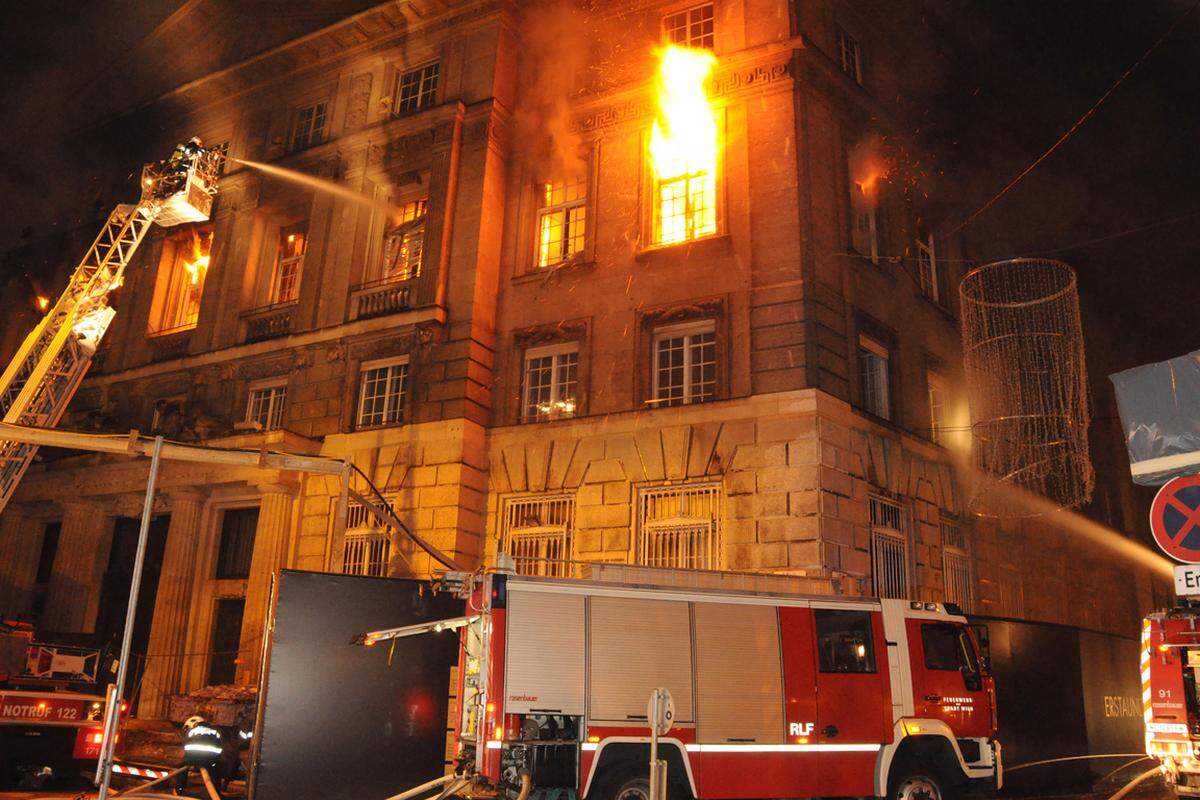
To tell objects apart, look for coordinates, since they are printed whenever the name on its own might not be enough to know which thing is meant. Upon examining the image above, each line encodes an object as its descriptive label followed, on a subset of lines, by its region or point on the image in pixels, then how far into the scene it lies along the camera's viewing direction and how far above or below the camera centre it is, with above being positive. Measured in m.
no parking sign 8.02 +1.40
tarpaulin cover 8.85 +2.50
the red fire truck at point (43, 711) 13.53 -0.90
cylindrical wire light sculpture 19.81 +6.55
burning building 18.69 +7.25
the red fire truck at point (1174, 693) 11.66 -0.11
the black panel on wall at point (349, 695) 12.17 -0.48
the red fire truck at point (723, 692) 10.94 -0.27
